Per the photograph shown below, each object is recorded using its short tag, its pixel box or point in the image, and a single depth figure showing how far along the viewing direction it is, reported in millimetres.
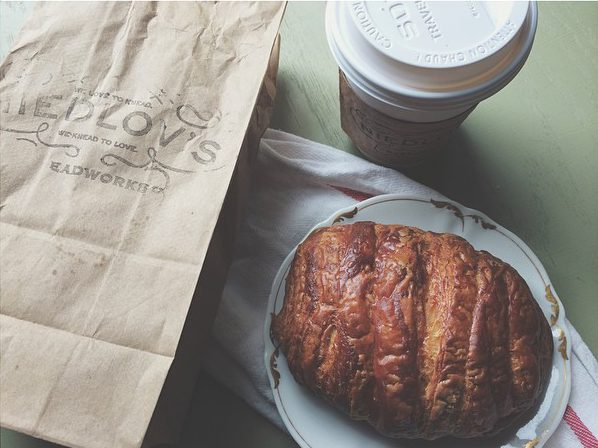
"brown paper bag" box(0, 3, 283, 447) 217
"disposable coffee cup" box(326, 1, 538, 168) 222
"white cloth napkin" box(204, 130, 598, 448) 283
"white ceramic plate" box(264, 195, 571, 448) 261
